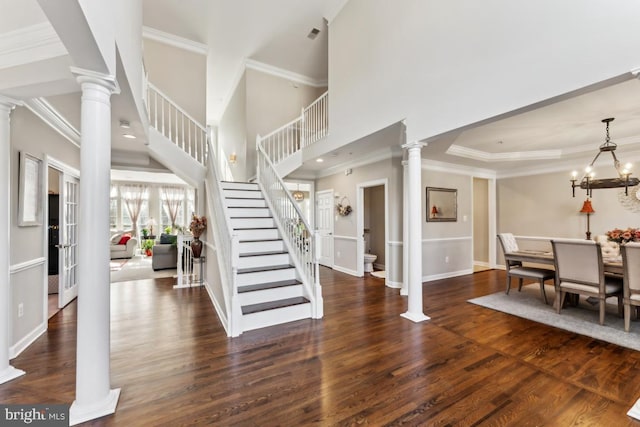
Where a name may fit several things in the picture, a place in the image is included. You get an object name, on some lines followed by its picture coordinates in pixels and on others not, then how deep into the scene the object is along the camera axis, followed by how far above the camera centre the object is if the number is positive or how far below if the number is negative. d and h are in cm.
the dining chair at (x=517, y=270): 412 -90
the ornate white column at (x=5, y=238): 220 -17
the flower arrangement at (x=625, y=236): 357 -30
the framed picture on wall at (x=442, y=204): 565 +22
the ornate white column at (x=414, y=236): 355 -29
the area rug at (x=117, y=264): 698 -134
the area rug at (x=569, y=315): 298 -134
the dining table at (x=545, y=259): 320 -65
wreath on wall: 624 +18
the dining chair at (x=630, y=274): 288 -66
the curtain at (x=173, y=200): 1164 +69
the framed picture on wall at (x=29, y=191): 277 +28
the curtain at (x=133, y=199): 1101 +70
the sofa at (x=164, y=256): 667 -100
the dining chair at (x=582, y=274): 322 -75
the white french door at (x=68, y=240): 399 -36
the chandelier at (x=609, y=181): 376 +49
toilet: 637 -111
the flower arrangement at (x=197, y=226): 518 -19
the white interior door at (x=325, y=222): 696 -18
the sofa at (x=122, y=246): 861 -96
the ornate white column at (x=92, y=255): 182 -27
